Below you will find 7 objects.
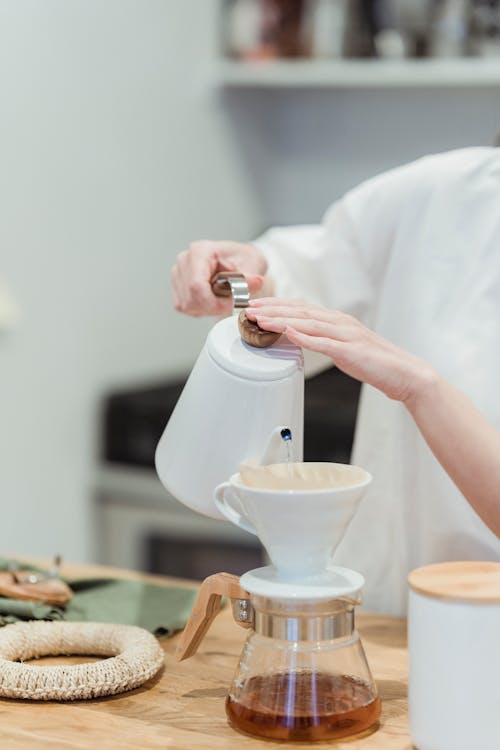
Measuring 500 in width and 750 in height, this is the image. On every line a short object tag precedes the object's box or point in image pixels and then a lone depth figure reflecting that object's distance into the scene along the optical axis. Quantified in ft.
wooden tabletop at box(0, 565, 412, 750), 4.63
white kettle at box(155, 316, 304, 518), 4.84
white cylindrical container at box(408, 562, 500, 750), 4.35
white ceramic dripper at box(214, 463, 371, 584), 4.48
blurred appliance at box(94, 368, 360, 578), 10.28
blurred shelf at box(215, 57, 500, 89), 10.82
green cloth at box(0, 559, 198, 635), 5.47
